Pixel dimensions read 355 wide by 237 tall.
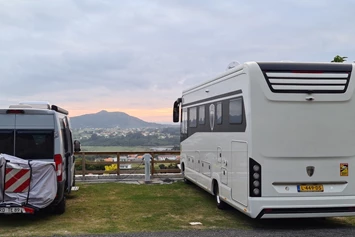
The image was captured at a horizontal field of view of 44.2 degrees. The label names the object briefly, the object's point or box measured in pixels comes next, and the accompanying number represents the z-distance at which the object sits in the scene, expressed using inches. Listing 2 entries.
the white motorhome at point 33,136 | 327.3
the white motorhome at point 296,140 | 296.8
